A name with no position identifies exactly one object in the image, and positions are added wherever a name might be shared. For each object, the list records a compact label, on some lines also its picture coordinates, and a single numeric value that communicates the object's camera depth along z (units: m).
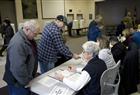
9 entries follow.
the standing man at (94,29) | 4.68
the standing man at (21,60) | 1.84
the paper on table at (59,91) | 1.80
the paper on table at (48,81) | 2.00
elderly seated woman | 1.72
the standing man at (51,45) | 2.68
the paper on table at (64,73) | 2.19
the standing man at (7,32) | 6.58
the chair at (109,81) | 1.73
